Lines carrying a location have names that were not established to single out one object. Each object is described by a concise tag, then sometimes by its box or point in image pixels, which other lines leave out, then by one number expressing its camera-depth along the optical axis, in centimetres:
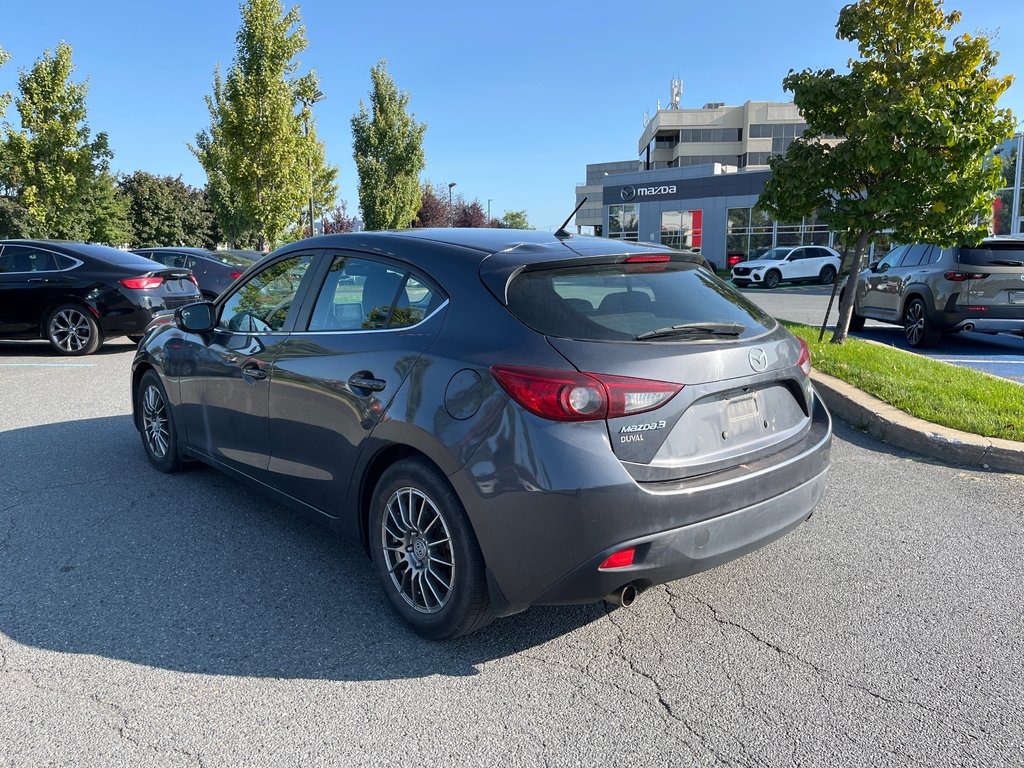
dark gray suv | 1043
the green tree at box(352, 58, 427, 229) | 3788
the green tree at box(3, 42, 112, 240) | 2355
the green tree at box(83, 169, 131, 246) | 2699
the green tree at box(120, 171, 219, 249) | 5491
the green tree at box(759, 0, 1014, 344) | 881
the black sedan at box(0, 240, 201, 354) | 1045
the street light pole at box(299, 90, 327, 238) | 2680
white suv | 3017
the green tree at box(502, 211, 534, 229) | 10944
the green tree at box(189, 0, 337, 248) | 2439
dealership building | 3919
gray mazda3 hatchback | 263
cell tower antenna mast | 8388
